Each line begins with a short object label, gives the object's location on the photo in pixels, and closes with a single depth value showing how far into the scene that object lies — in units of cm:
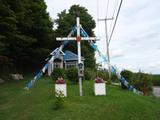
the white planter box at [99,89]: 661
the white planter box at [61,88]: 624
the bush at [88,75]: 1124
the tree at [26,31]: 1070
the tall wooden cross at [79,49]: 650
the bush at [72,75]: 923
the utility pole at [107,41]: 1436
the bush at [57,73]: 992
